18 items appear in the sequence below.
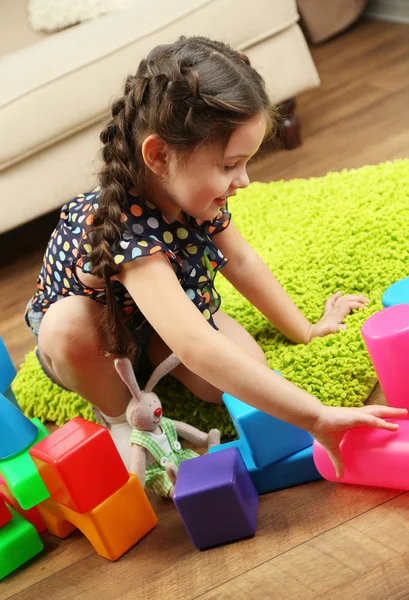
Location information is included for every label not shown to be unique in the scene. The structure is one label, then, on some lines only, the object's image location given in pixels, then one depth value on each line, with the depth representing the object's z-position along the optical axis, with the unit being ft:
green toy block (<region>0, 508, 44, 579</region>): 2.94
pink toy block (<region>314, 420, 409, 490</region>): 2.57
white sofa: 5.25
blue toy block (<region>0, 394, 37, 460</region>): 3.06
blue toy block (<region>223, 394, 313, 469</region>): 2.81
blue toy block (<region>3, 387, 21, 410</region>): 3.60
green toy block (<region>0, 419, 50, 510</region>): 2.91
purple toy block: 2.62
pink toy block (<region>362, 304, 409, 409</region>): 2.70
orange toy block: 2.80
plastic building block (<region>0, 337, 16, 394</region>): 3.47
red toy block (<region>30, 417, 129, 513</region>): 2.70
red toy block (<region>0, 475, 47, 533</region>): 3.11
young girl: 2.72
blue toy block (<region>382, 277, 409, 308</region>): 3.04
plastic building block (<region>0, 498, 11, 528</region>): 2.95
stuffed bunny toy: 3.15
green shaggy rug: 3.32
